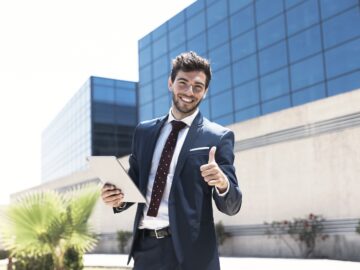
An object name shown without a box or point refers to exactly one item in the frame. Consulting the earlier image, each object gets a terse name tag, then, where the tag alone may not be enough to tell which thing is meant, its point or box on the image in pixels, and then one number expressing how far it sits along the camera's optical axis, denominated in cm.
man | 242
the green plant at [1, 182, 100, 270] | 848
